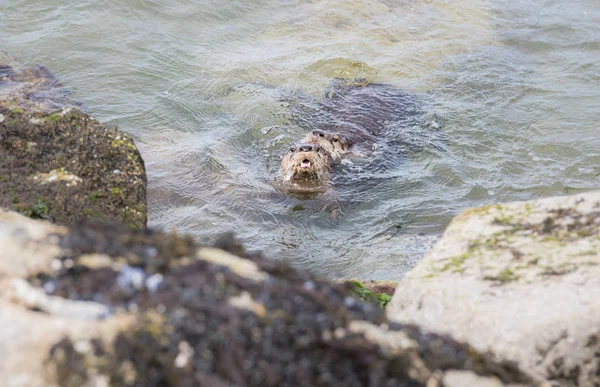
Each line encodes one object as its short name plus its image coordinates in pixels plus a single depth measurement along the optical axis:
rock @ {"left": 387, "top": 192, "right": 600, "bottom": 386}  5.38
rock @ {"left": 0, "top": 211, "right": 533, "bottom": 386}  3.99
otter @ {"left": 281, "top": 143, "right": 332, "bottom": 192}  14.45
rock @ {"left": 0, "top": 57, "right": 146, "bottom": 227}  8.39
